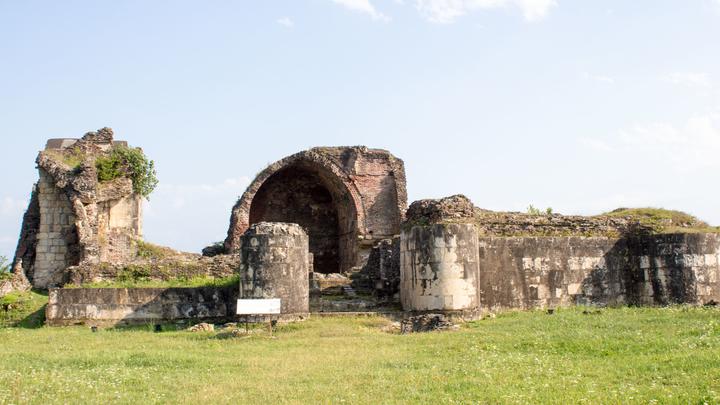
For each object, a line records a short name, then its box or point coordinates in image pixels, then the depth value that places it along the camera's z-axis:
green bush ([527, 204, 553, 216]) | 23.33
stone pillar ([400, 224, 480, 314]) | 18.66
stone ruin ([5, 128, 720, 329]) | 18.83
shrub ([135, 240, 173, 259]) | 26.41
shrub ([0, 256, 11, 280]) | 22.21
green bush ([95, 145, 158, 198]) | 26.41
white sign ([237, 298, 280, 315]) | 17.14
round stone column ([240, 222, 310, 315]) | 18.39
